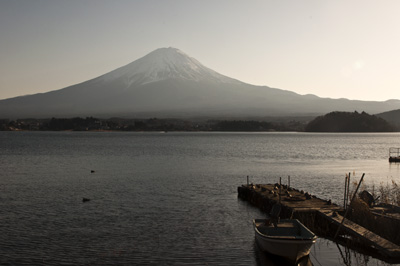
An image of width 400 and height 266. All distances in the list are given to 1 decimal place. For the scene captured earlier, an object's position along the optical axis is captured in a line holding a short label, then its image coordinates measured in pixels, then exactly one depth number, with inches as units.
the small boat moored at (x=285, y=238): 709.3
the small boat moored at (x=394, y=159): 2861.7
